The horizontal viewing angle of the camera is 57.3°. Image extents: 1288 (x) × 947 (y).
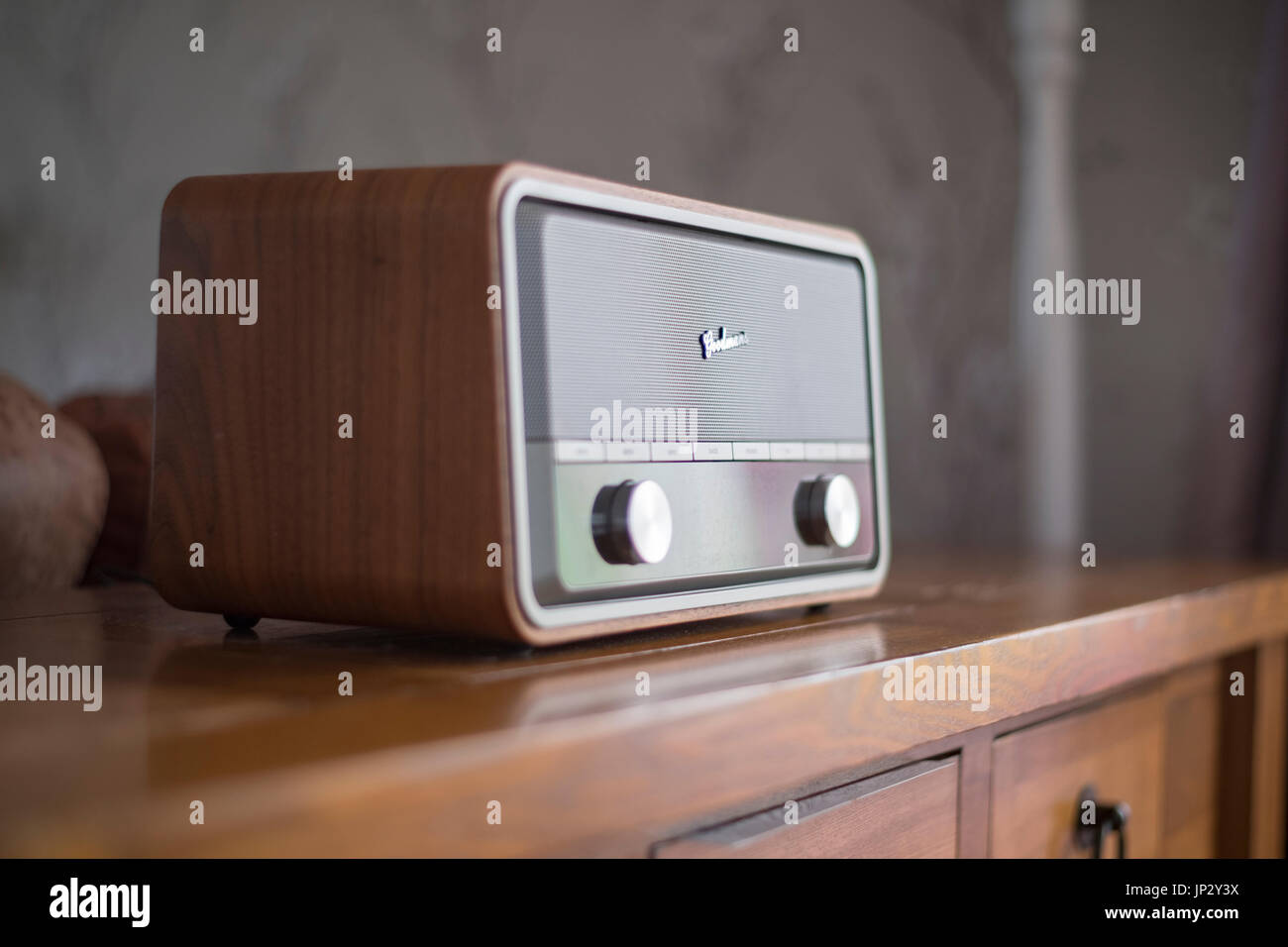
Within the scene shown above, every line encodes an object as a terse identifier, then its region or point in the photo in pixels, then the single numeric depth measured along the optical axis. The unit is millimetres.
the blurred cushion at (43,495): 718
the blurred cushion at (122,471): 836
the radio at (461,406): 491
